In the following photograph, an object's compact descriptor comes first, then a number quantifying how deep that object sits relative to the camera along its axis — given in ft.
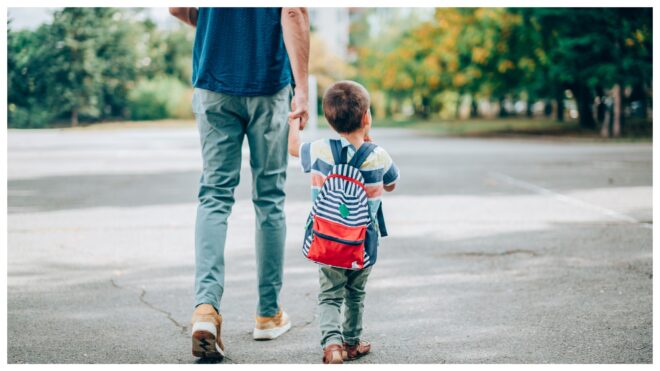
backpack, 10.75
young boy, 10.87
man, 11.60
